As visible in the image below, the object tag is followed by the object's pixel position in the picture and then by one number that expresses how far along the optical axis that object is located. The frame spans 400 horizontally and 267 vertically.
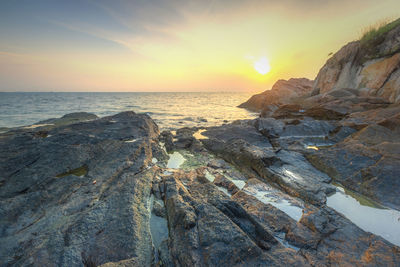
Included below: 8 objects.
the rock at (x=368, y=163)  5.37
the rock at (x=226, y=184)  5.64
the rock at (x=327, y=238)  3.03
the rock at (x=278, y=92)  38.26
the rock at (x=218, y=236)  2.80
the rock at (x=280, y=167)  5.57
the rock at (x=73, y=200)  3.08
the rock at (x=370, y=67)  15.78
